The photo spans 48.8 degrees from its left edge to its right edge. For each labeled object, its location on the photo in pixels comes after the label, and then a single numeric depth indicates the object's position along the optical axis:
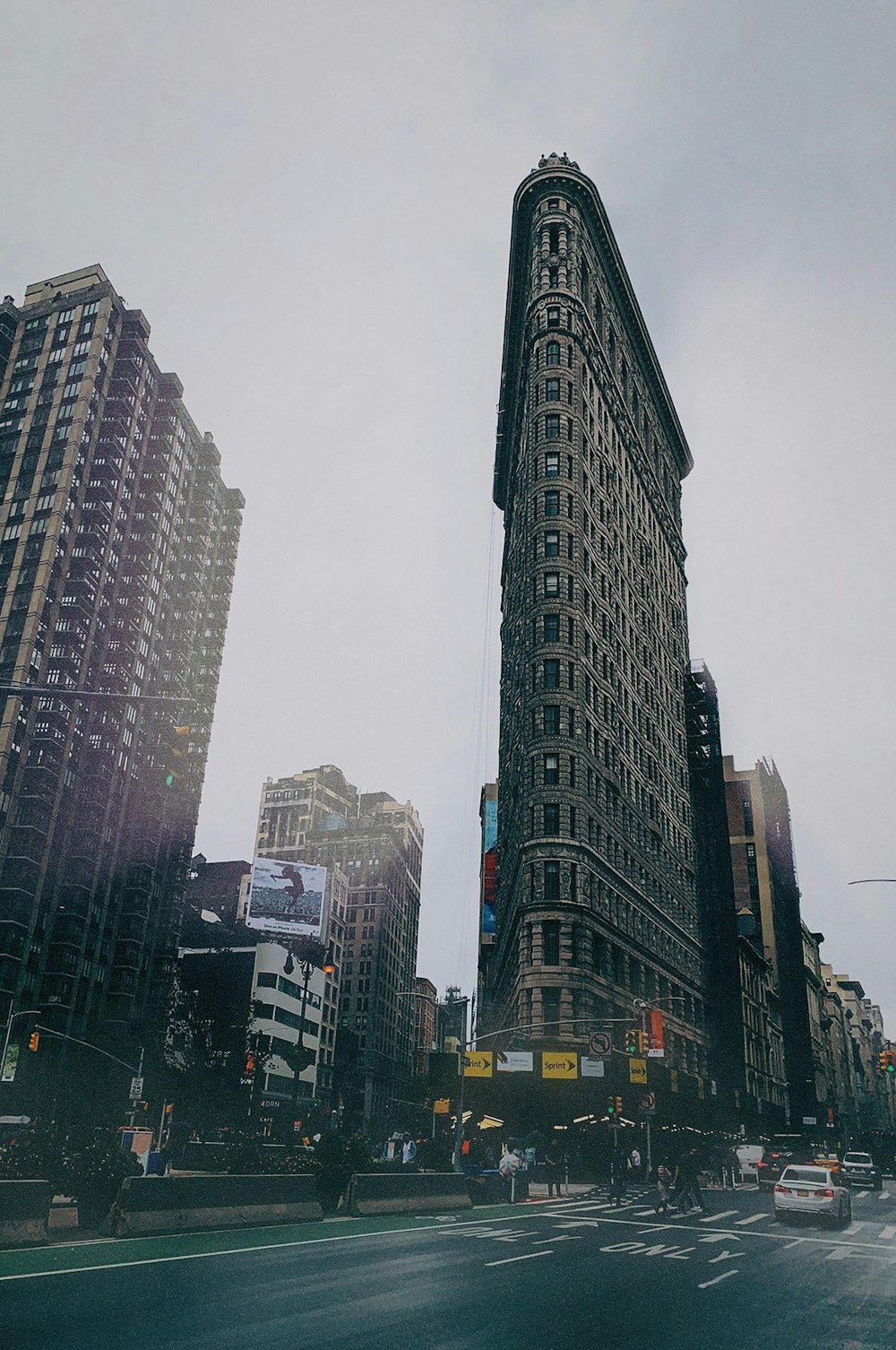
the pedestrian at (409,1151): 44.97
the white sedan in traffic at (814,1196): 29.48
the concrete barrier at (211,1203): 18.52
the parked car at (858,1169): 64.75
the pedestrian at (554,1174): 40.00
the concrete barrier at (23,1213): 15.89
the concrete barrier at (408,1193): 25.97
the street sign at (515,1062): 51.47
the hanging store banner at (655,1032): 36.50
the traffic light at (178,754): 17.22
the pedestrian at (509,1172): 35.03
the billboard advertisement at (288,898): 100.38
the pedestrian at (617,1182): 36.59
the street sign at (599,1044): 42.41
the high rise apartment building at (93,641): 90.31
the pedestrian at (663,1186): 31.67
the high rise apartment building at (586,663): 59.44
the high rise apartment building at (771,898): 122.06
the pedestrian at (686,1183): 32.25
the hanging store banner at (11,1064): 76.81
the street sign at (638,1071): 53.69
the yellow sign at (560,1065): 50.97
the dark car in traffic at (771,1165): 51.44
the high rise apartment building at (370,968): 169.00
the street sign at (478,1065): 51.78
